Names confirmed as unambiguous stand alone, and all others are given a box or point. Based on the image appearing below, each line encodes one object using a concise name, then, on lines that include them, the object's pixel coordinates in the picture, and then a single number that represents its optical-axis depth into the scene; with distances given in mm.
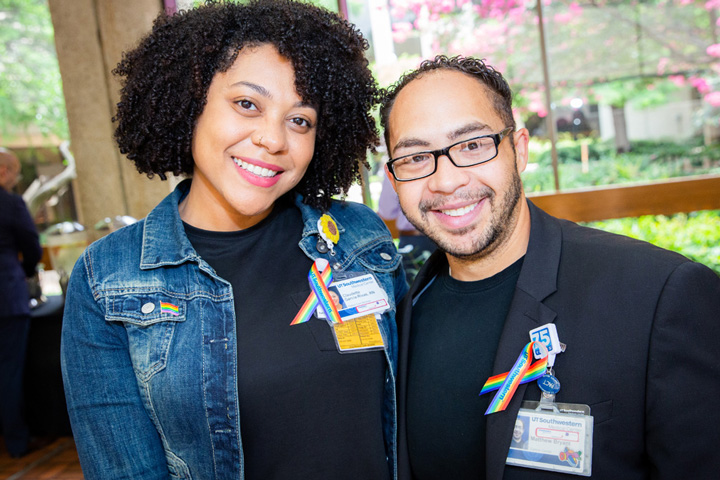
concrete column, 3943
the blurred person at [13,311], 3932
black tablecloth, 4105
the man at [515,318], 1121
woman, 1365
